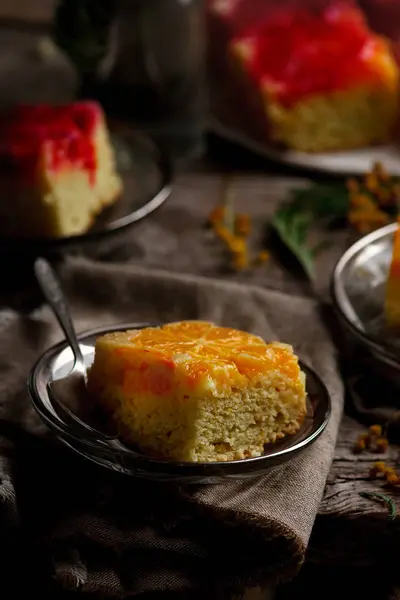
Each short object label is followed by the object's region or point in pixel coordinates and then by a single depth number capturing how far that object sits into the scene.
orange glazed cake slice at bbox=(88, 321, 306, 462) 0.80
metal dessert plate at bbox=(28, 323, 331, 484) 0.78
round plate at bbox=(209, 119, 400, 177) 1.20
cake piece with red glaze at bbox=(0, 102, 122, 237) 1.02
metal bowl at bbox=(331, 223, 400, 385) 0.89
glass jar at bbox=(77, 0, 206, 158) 1.19
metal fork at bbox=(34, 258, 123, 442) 0.81
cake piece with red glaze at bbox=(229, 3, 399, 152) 1.23
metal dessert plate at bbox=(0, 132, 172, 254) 0.98
